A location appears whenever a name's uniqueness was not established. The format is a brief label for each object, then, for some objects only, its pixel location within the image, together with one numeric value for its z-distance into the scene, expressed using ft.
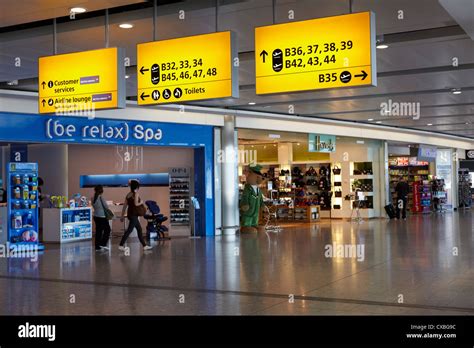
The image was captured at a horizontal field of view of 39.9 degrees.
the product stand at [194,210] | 61.72
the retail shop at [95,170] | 50.39
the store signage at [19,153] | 66.13
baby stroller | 59.77
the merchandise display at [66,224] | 56.95
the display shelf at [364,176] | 91.35
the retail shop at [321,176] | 90.22
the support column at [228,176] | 64.03
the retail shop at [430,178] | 107.65
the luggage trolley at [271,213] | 71.51
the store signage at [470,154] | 120.26
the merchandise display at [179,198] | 63.52
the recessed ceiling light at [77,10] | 27.49
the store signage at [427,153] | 101.11
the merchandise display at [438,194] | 109.50
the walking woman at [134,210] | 49.11
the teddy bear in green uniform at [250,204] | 66.54
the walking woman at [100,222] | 50.19
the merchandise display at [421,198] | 107.45
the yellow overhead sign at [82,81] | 28.89
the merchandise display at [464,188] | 121.60
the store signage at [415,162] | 112.01
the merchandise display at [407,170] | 113.50
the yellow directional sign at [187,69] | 27.02
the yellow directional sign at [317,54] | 24.20
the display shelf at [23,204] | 49.62
